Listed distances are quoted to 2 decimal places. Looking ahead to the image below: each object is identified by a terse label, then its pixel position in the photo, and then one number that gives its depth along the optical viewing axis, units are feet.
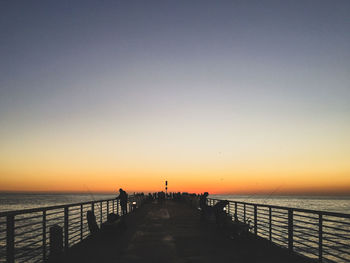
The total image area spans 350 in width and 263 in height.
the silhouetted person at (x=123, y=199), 63.39
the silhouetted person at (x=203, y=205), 53.07
